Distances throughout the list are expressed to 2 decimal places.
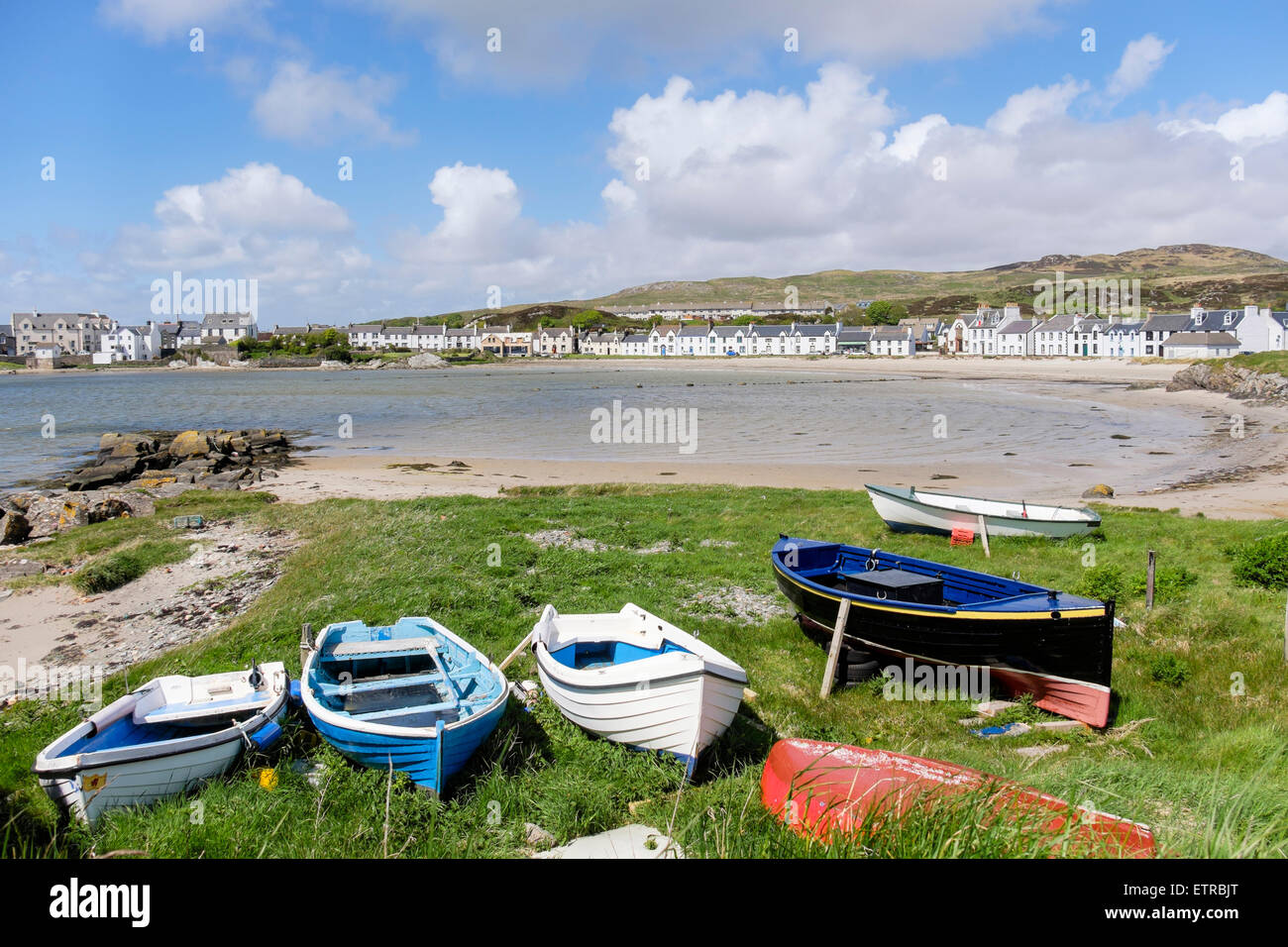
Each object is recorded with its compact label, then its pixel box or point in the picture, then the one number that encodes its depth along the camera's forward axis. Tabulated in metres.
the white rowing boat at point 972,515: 17.47
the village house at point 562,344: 196.50
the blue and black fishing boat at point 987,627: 9.41
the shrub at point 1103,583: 13.03
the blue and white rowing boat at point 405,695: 7.33
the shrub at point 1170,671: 10.09
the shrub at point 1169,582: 12.88
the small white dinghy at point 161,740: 6.65
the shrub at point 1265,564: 13.12
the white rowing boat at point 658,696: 7.68
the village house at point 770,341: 164.62
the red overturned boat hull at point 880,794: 4.87
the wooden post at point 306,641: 9.39
